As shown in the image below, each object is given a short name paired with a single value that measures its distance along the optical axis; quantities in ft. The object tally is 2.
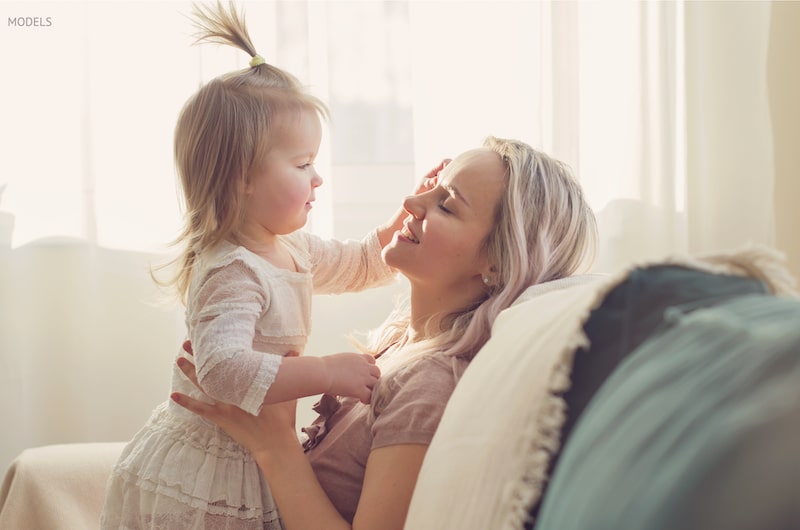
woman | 3.98
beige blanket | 2.49
